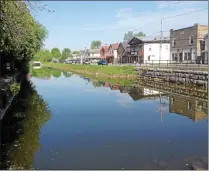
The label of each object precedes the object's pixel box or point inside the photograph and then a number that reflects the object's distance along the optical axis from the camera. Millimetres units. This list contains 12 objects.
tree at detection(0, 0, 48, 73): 6384
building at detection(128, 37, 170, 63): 48448
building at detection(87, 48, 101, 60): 86973
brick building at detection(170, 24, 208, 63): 36967
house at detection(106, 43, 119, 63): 66781
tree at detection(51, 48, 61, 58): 116246
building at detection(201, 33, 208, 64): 34094
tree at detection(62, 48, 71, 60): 110554
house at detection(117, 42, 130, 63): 57746
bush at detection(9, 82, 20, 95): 14507
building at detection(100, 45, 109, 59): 74566
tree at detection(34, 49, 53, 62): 105705
